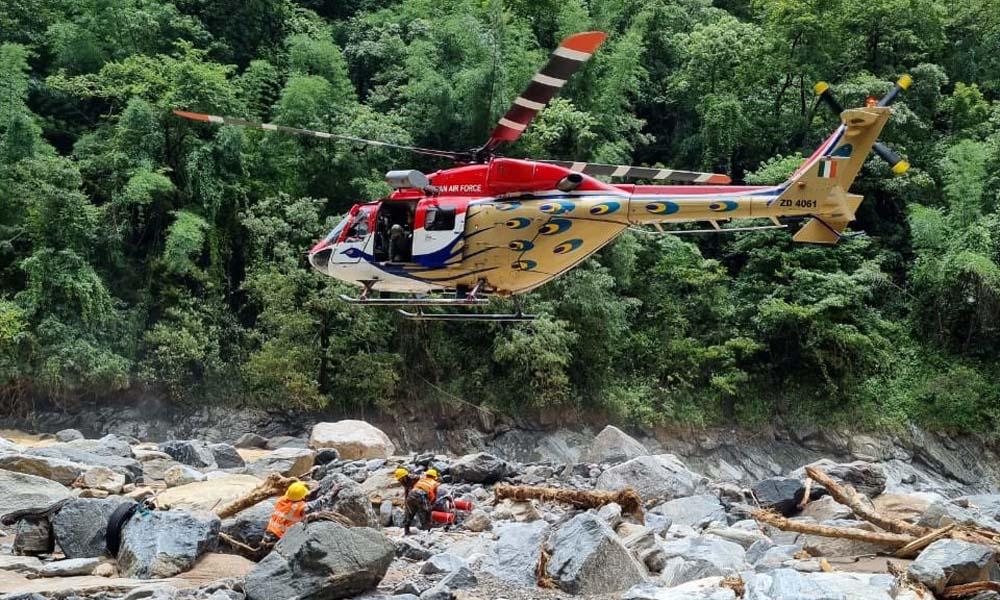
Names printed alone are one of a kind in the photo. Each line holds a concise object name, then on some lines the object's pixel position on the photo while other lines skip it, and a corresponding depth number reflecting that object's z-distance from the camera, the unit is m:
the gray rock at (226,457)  14.76
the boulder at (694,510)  10.42
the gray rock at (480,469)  12.11
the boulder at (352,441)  15.55
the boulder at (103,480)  11.22
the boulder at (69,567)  7.69
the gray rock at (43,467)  11.34
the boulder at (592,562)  7.39
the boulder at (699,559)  7.55
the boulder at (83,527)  8.49
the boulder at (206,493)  10.65
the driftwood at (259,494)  10.05
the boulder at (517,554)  7.69
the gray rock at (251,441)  20.16
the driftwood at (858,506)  8.88
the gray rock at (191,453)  14.55
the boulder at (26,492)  9.98
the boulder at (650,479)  11.55
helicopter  9.70
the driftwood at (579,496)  9.77
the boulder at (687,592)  6.41
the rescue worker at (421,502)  9.62
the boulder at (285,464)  13.04
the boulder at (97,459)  12.30
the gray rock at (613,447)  16.12
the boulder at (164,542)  7.77
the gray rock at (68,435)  19.61
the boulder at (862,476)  11.86
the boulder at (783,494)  10.94
